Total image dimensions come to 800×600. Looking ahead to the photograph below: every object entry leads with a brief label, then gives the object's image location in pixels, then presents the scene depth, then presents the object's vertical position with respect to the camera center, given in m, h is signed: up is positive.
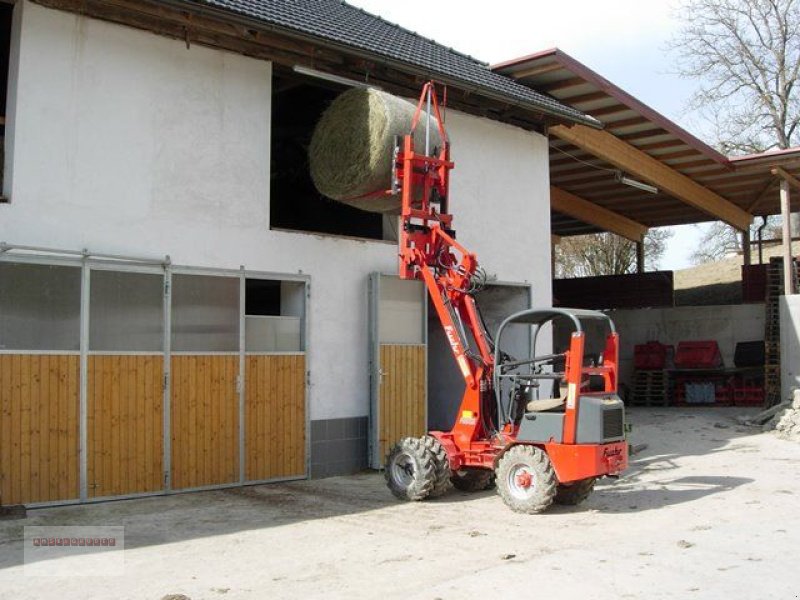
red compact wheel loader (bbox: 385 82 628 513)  7.90 -0.55
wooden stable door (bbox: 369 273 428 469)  10.97 -0.15
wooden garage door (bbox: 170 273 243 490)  9.20 -0.34
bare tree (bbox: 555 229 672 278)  31.55 +3.75
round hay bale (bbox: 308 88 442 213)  9.41 +2.44
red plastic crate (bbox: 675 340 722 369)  20.39 -0.14
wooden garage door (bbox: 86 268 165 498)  8.55 -0.34
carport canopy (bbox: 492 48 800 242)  14.17 +3.95
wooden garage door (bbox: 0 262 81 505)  7.97 -0.30
